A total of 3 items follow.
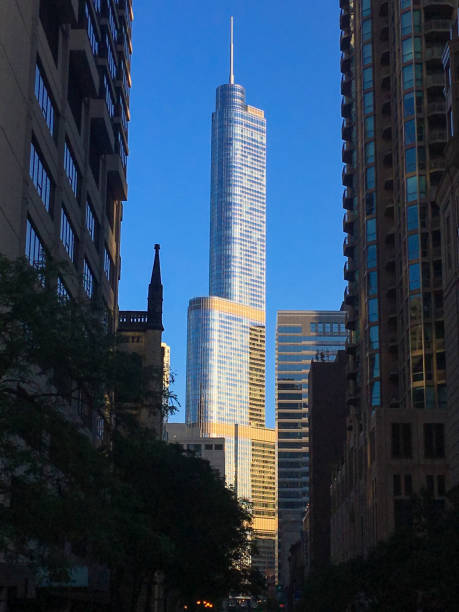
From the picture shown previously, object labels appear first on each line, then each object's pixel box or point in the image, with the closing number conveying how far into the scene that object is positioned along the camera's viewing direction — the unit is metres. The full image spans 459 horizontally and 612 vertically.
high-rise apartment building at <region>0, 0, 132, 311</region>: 42.41
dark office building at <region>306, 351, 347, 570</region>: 175.25
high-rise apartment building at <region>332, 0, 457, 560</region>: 102.06
